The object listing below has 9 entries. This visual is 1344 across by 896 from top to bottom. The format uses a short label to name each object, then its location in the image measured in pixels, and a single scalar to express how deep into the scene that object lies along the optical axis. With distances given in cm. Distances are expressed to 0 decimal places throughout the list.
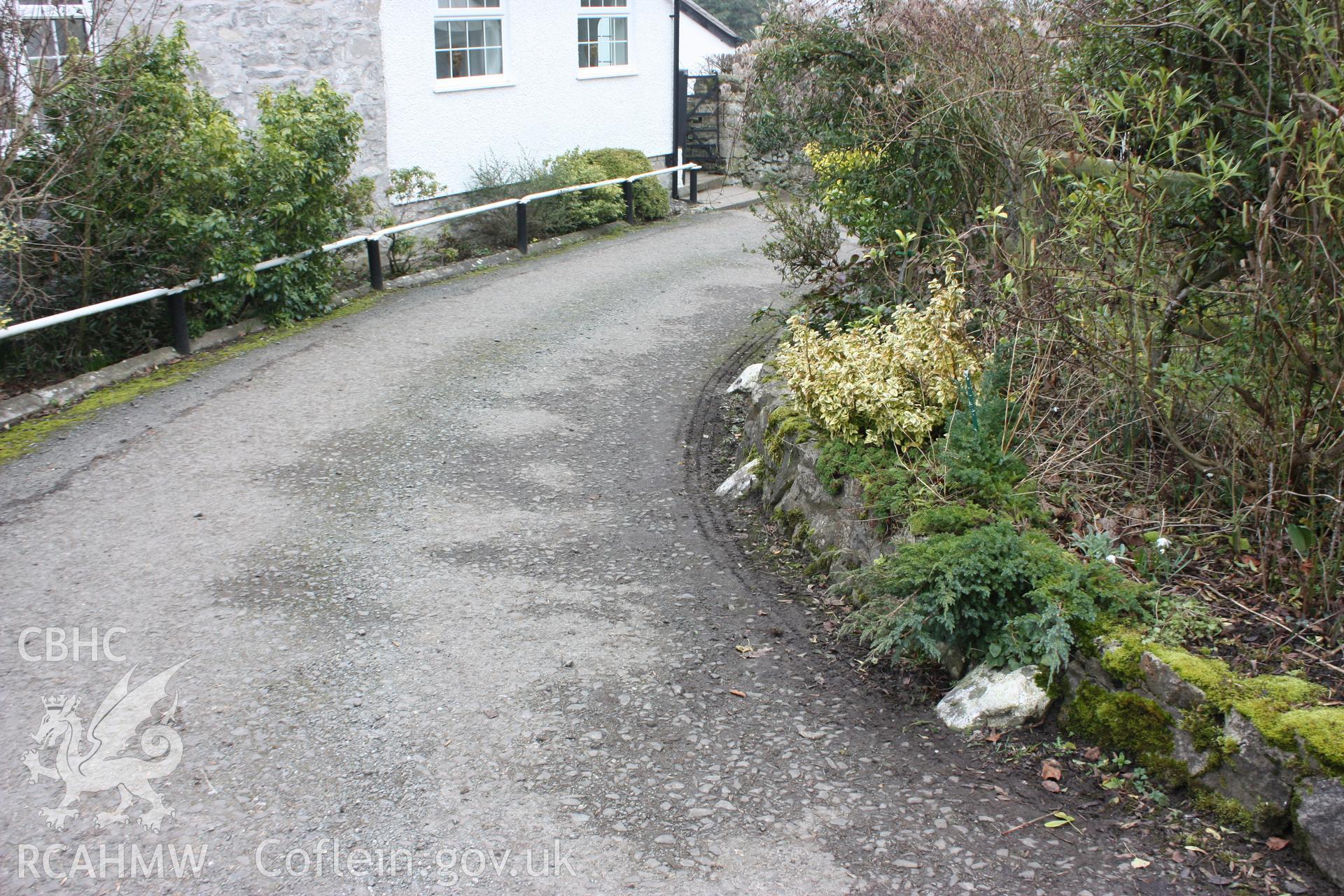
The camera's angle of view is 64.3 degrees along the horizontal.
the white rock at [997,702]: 403
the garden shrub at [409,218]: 1234
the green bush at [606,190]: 1498
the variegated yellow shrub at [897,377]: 558
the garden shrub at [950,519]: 461
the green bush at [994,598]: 400
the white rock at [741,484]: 661
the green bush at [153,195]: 800
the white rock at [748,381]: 848
